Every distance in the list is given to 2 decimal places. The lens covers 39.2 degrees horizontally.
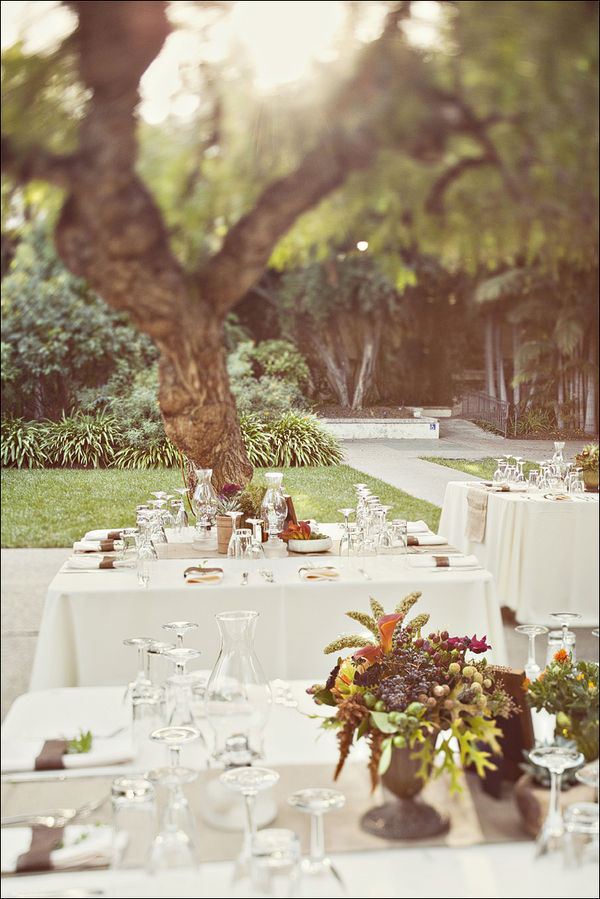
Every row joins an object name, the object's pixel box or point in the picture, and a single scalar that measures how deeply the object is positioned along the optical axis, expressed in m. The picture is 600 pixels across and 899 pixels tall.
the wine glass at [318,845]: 1.01
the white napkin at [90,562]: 2.78
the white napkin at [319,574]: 2.71
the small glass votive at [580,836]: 1.15
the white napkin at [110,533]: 3.01
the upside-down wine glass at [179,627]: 1.86
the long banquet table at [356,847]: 1.11
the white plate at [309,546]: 3.08
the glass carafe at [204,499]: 2.42
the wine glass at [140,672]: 1.65
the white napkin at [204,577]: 2.66
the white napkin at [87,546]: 2.76
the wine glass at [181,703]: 1.42
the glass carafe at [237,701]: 1.31
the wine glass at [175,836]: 1.08
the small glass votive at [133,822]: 1.03
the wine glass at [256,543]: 2.84
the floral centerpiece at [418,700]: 1.22
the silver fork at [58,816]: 1.23
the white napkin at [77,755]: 1.40
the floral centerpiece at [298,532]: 3.04
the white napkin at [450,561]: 2.82
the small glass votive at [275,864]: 1.01
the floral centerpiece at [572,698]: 1.30
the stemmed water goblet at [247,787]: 1.05
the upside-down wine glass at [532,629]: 2.12
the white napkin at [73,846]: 1.15
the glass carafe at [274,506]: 2.55
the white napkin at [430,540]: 3.12
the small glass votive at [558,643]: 2.04
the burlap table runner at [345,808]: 1.23
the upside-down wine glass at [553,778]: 1.14
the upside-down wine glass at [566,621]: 2.05
